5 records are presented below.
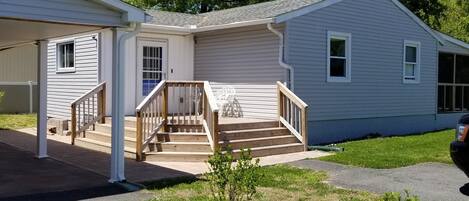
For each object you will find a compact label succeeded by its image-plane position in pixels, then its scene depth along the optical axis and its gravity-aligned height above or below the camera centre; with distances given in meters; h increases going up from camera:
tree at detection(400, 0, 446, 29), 30.08 +4.65
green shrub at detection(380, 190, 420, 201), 3.97 -0.79
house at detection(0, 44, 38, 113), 21.48 +0.20
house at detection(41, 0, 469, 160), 13.15 +0.70
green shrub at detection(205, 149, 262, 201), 5.41 -0.88
